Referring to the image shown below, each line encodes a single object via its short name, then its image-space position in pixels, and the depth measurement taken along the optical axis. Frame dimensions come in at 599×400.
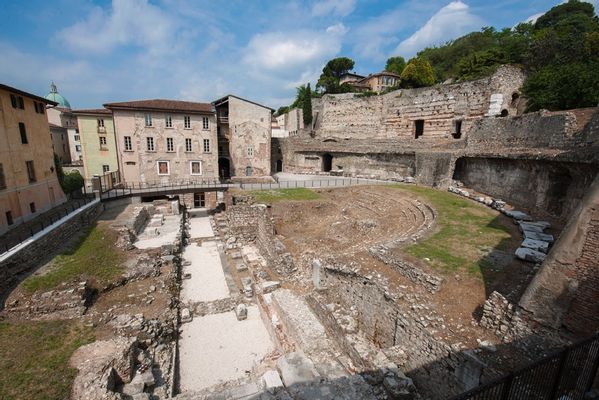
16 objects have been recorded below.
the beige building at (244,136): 31.55
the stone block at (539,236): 10.69
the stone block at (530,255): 9.09
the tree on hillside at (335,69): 55.00
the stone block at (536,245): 9.73
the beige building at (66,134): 41.08
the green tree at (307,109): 44.94
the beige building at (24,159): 13.78
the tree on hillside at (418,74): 36.00
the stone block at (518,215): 13.73
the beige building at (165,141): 27.05
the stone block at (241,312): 11.60
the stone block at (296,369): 7.26
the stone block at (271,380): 7.34
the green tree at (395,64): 60.31
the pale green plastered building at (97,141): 29.98
